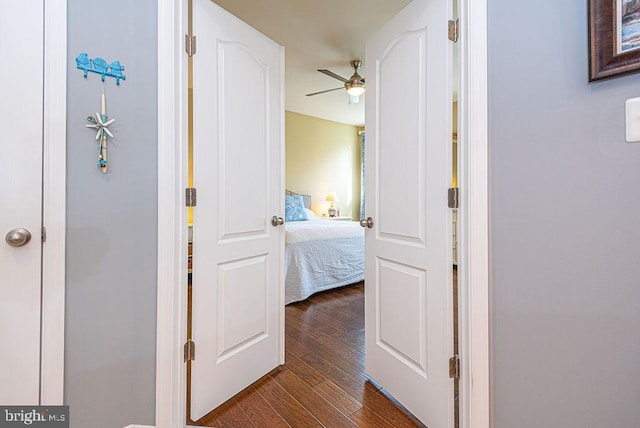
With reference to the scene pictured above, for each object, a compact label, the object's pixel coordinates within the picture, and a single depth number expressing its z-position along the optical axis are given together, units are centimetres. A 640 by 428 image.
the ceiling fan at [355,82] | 342
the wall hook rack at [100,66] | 110
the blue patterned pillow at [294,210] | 464
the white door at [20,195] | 99
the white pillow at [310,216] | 492
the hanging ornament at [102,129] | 113
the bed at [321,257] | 310
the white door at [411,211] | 130
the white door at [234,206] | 145
